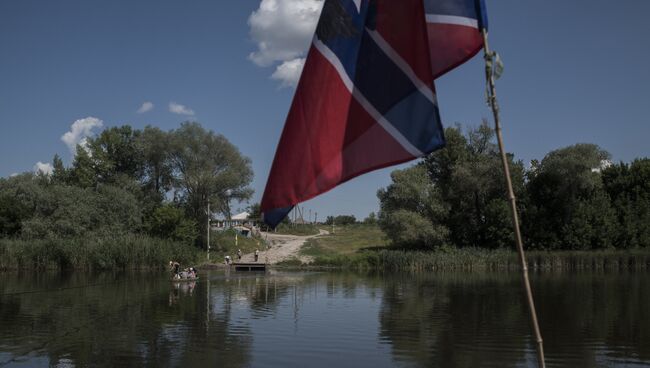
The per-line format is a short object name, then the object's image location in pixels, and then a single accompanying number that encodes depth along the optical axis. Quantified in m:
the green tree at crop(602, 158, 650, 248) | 71.12
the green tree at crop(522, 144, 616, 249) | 70.06
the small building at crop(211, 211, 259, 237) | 102.25
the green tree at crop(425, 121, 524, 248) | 71.88
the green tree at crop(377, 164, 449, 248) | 69.44
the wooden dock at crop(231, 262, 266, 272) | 64.94
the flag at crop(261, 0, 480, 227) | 5.92
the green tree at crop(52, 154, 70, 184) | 86.69
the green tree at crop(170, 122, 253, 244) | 78.69
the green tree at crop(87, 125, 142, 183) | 84.88
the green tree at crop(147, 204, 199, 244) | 72.88
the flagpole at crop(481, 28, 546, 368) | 4.99
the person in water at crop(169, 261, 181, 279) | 47.52
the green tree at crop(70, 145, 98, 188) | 83.44
